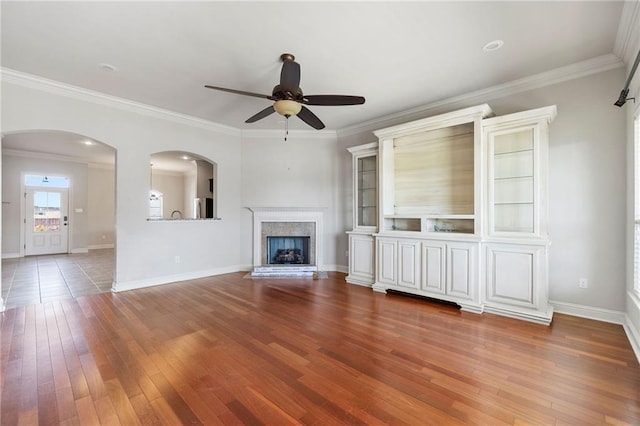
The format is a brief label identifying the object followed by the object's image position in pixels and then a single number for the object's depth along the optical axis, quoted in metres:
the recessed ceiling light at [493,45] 2.75
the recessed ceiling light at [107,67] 3.23
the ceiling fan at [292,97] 2.67
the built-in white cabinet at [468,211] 3.20
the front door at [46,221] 7.80
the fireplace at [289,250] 5.93
